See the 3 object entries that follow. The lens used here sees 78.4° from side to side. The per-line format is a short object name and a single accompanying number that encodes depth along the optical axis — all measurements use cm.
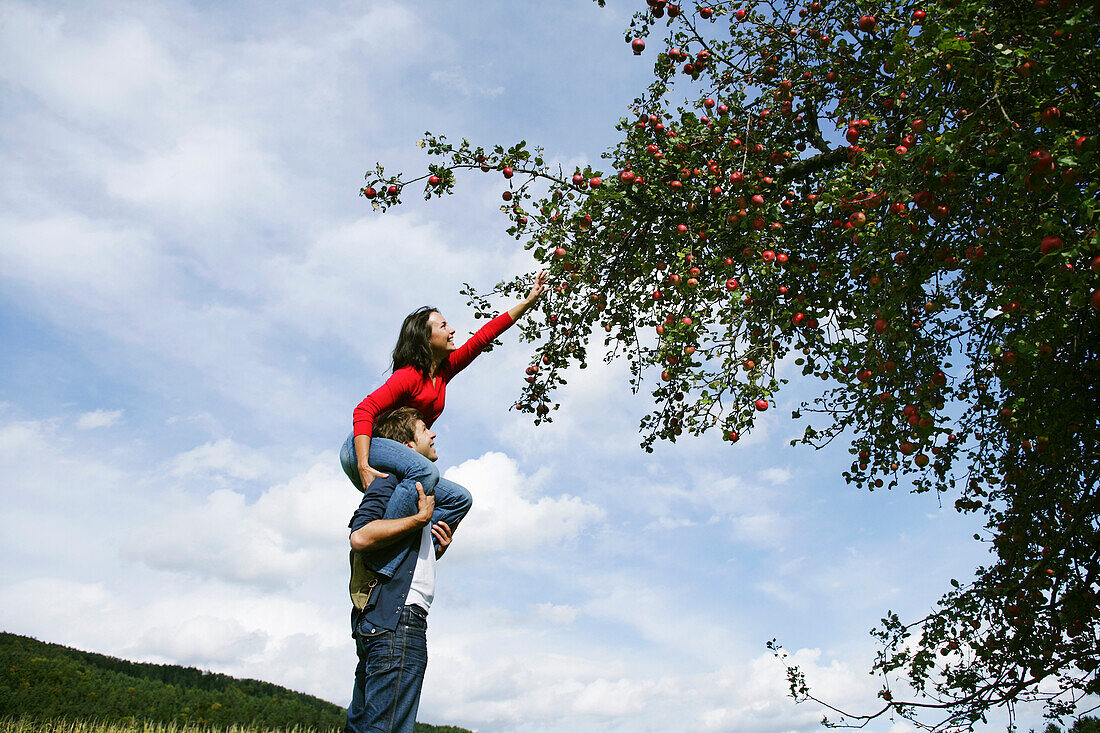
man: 289
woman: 340
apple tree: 341
